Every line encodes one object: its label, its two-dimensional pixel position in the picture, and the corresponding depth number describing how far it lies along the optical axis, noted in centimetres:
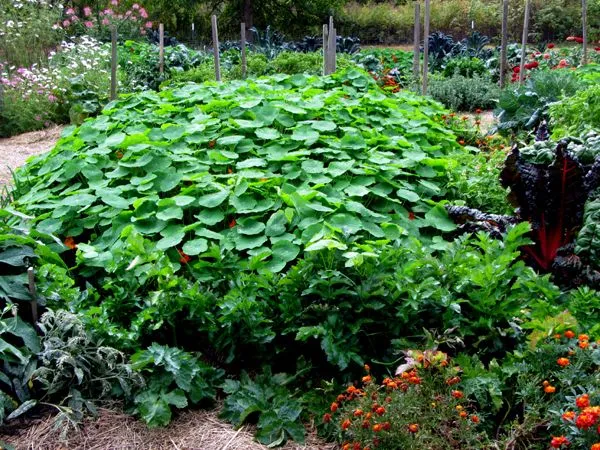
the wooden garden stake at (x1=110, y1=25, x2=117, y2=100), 650
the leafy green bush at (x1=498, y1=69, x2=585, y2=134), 600
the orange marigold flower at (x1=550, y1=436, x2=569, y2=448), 190
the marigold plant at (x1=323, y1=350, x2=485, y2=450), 216
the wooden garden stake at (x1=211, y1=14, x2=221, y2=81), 722
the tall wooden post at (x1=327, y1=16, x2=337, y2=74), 724
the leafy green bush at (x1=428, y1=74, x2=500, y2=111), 845
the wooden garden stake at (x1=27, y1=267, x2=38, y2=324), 263
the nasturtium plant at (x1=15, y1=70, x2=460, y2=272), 320
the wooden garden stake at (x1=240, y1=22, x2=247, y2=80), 792
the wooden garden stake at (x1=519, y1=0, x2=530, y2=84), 737
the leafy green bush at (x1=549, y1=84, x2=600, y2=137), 465
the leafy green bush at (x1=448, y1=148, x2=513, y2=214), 392
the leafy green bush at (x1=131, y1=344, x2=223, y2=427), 246
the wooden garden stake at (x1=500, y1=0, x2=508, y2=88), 738
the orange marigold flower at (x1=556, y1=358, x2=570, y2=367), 213
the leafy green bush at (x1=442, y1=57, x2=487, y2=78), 1031
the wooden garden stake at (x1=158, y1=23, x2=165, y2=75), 936
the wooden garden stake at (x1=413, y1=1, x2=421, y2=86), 728
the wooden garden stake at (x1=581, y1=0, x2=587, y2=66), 831
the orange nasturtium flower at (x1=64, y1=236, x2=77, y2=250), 338
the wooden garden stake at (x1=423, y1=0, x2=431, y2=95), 671
